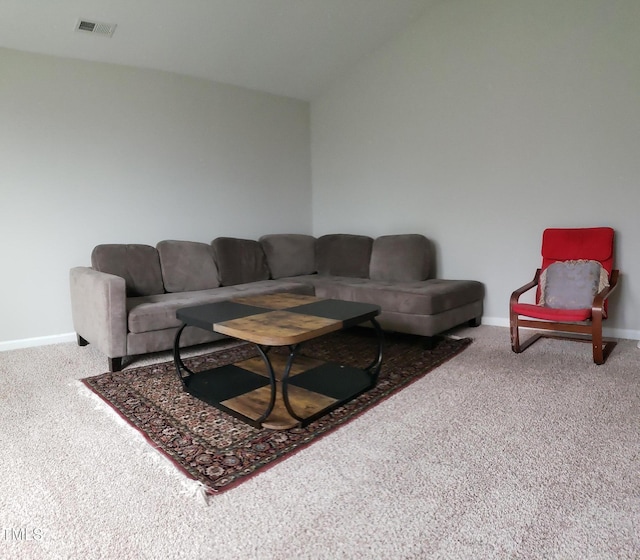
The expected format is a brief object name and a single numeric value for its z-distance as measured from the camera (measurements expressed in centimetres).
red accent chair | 289
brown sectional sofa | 296
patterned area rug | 178
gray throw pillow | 317
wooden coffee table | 206
